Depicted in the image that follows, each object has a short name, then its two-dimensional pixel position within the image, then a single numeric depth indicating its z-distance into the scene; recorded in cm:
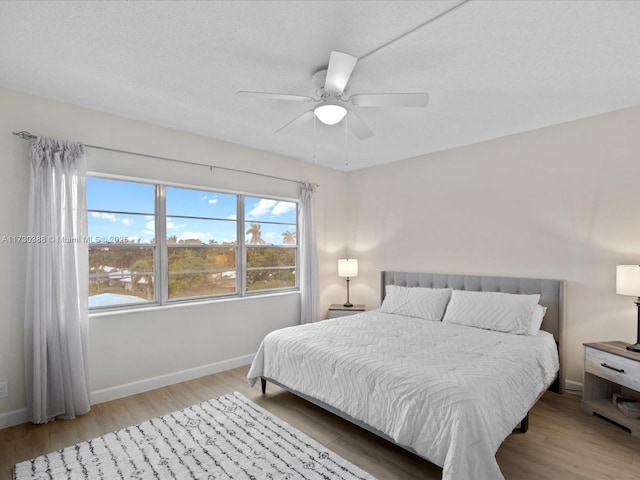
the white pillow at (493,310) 311
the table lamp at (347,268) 488
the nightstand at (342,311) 461
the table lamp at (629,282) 263
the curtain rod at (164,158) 266
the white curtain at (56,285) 263
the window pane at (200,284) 364
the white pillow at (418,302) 374
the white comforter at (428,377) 180
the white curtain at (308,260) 459
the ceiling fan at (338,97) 195
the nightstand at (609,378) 249
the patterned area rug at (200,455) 206
